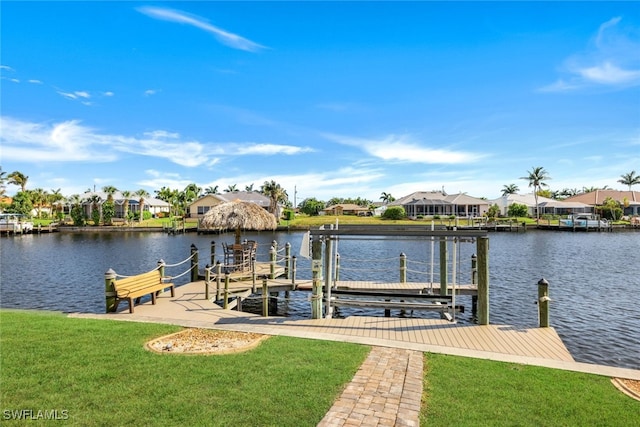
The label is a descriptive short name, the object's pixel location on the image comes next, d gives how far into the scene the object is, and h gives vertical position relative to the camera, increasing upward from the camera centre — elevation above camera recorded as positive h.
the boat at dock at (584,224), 65.25 -0.84
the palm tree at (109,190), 81.69 +6.71
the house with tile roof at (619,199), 86.31 +4.76
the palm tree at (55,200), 99.44 +5.66
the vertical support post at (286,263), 18.46 -2.17
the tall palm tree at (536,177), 82.31 +9.19
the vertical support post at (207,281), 13.52 -2.15
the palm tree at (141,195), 82.94 +5.87
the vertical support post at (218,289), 13.21 -2.40
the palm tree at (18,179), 93.25 +10.50
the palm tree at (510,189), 119.31 +9.53
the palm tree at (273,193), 79.25 +5.74
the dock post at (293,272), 16.19 -2.25
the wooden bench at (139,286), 11.70 -2.20
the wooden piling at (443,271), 13.60 -1.87
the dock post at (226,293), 12.61 -2.42
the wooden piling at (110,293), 11.67 -2.22
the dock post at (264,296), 12.30 -2.46
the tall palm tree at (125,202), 80.94 +4.03
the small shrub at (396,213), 78.06 +1.42
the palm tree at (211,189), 130.89 +10.81
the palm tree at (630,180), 103.69 +10.71
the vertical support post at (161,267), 14.54 -1.80
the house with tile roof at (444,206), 82.00 +3.05
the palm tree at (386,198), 144.38 +8.53
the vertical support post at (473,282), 15.79 -2.60
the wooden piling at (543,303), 10.33 -2.32
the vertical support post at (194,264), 17.12 -1.99
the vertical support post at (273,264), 16.74 -1.93
